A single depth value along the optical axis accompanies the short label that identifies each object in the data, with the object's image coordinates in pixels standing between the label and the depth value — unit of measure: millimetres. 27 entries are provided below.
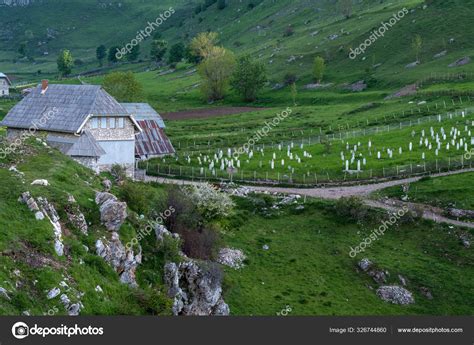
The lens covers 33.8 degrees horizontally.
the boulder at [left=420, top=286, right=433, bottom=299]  53469
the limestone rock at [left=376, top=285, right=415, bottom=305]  52750
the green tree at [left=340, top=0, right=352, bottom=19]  195250
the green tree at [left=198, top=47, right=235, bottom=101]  155000
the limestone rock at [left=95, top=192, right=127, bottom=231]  42625
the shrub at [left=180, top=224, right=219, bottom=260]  51188
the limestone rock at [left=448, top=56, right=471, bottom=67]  134125
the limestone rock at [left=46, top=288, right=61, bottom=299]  33438
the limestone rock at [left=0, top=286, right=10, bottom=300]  31527
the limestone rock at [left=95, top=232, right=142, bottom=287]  39772
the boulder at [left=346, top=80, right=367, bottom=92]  138500
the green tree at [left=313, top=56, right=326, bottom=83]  149250
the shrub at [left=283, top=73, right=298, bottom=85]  155000
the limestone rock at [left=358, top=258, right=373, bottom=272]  56094
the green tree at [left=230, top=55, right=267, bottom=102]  147625
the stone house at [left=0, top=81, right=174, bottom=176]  65750
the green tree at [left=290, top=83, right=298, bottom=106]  140675
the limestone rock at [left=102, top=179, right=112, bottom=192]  50691
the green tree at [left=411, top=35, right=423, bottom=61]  142625
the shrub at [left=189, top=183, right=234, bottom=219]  59553
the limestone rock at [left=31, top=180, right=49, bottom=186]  42719
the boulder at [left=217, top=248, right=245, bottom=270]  54344
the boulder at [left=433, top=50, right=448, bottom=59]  142375
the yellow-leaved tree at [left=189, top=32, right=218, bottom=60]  190125
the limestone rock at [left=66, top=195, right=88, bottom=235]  40531
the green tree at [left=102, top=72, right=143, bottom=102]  126125
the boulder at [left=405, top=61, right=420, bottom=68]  141375
